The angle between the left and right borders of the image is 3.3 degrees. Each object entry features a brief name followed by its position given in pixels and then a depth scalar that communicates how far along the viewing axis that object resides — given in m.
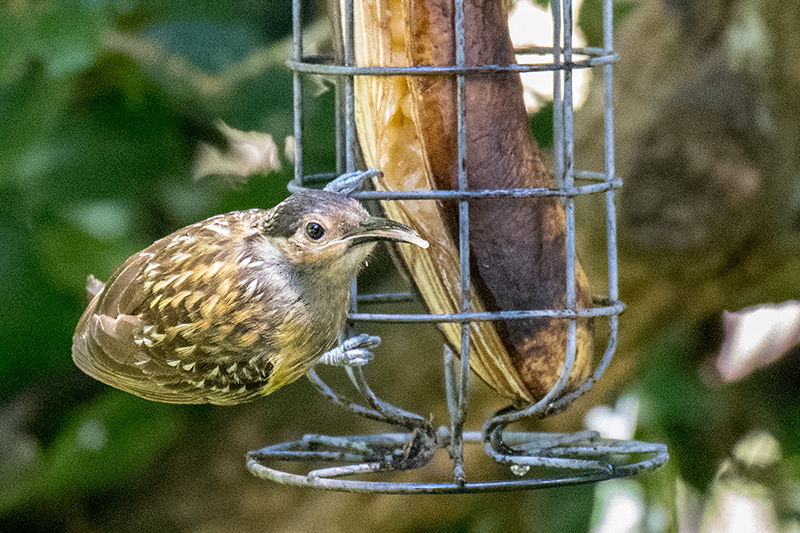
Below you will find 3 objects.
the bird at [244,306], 3.92
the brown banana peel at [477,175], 3.93
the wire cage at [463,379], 3.92
